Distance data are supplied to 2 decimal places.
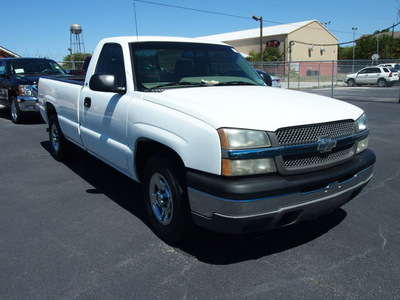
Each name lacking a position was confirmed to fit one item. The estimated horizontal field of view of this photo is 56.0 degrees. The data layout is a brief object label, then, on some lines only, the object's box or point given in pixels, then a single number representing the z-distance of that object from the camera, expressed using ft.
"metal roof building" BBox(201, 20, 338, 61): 168.35
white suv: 91.56
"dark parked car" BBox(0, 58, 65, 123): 32.50
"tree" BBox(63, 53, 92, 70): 88.33
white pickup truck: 8.92
